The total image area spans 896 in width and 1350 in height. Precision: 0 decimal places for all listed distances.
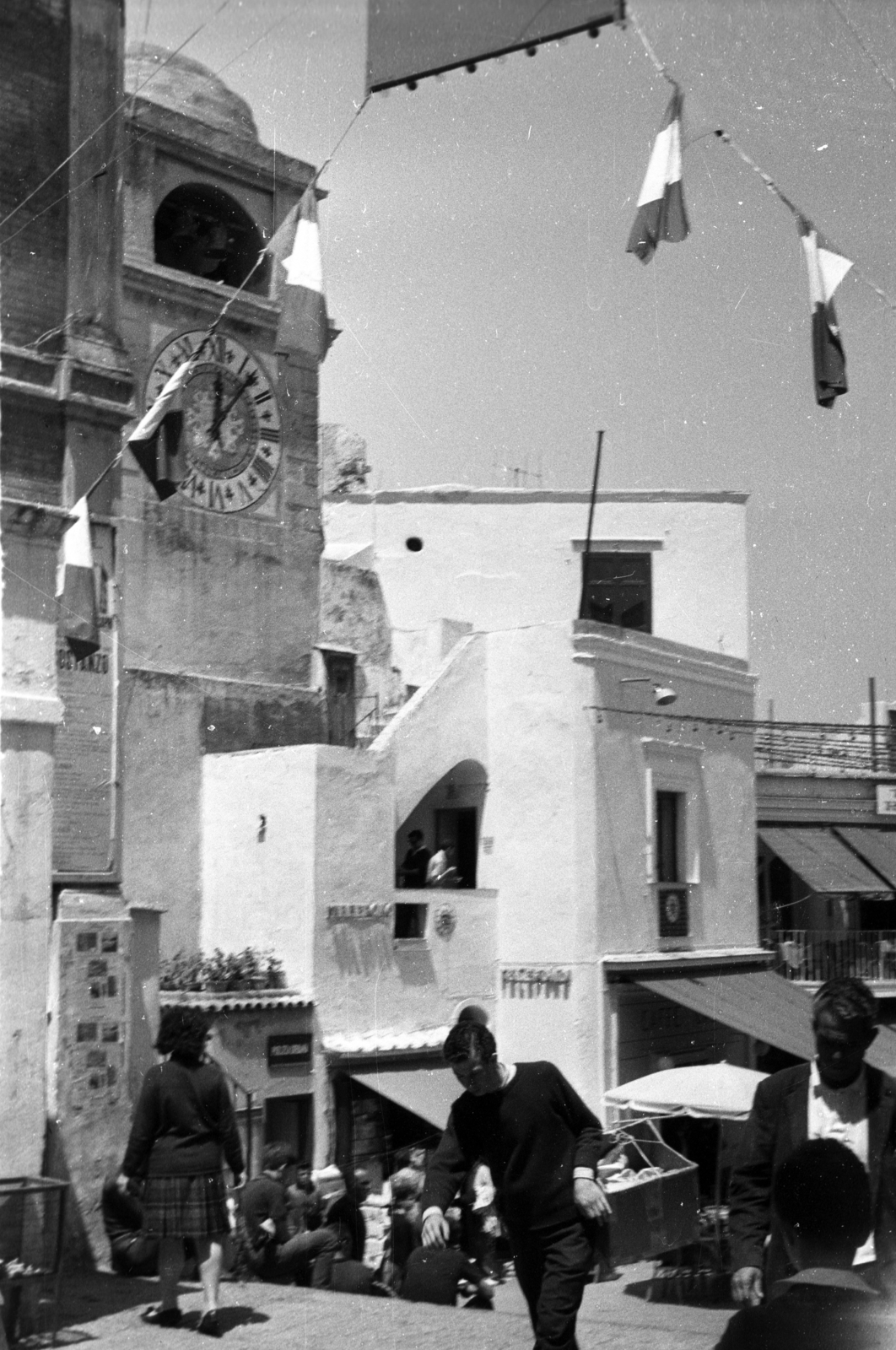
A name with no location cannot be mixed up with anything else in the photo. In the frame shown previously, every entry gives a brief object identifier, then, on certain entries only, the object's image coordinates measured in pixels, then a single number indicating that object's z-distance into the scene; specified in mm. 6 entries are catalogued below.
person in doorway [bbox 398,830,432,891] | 18016
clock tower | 16391
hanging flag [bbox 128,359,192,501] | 11133
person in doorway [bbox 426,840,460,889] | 18062
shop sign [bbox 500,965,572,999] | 17969
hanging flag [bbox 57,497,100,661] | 10867
